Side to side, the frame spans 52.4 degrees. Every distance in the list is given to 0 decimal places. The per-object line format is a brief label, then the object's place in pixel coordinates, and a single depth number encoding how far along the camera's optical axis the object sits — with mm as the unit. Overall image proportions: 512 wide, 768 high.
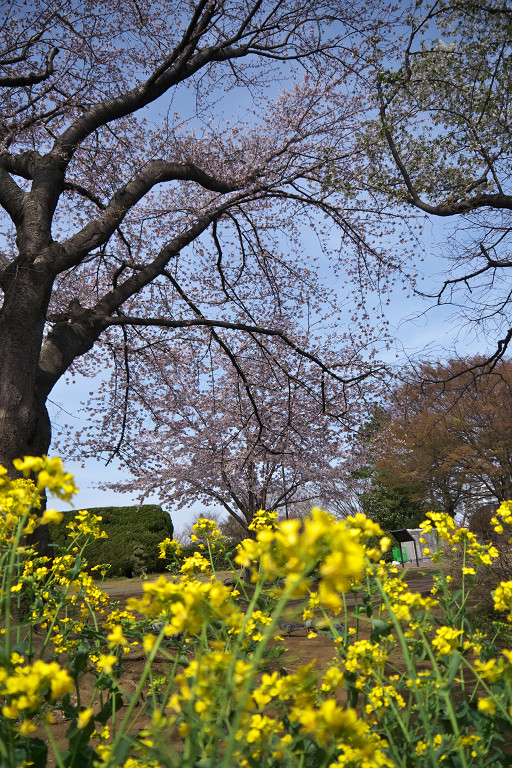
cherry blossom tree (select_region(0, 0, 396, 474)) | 6230
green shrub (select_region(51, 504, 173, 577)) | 13945
